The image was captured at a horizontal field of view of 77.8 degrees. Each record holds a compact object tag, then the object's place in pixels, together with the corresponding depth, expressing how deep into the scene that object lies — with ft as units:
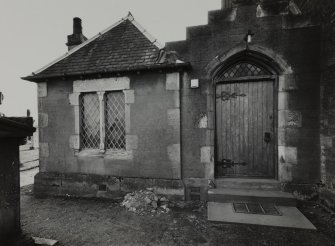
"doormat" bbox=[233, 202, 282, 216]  14.51
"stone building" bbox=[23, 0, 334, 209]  16.38
